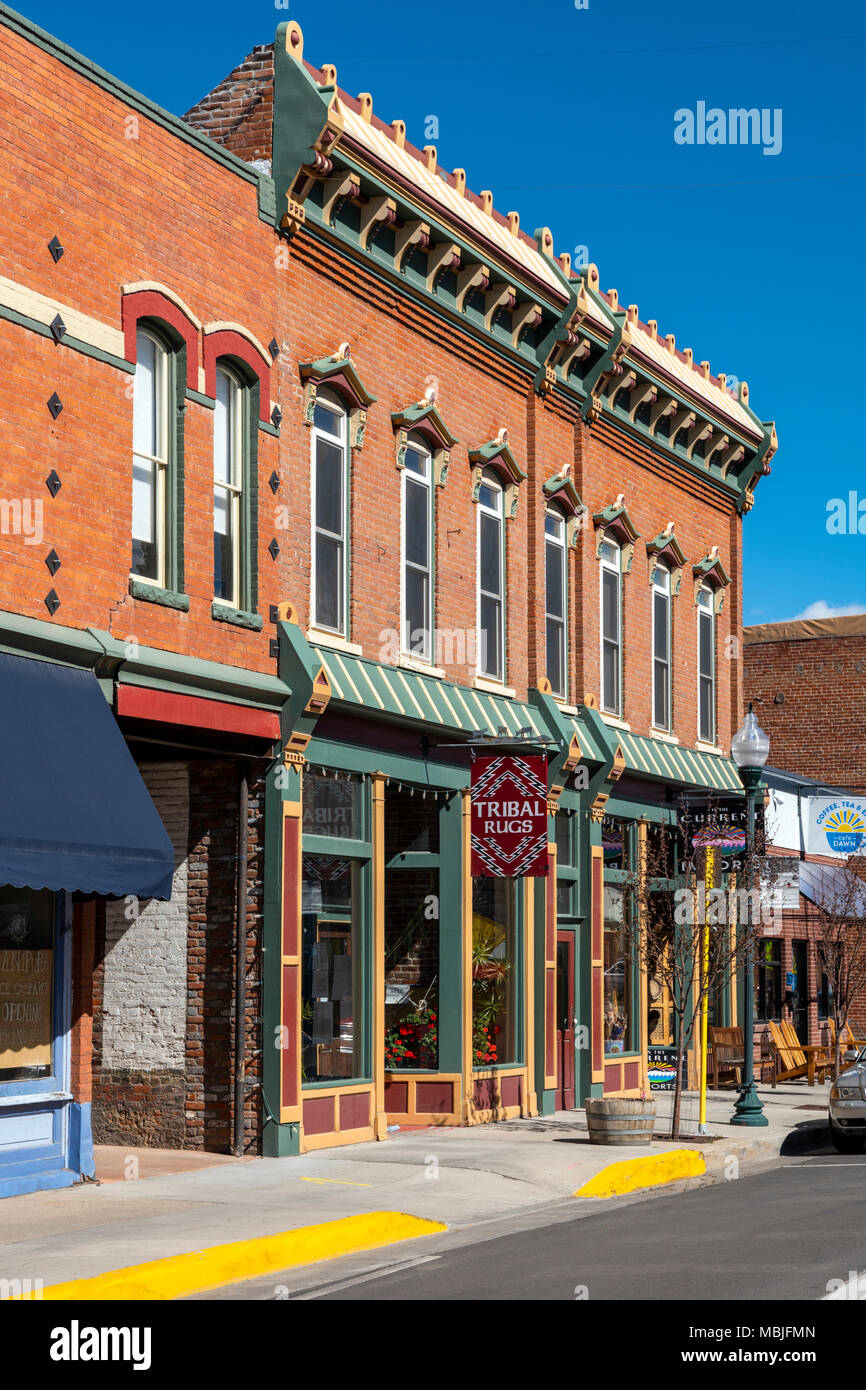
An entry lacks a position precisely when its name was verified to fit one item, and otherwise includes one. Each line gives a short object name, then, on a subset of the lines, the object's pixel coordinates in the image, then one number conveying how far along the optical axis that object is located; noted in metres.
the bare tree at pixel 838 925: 30.83
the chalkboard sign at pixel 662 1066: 26.28
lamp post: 22.30
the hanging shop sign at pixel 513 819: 20.66
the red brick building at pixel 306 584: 15.20
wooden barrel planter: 18.59
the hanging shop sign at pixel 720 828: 21.91
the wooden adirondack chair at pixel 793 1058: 29.47
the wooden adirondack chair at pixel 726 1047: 28.86
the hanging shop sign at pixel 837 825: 35.94
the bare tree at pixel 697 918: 20.36
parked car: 20.45
